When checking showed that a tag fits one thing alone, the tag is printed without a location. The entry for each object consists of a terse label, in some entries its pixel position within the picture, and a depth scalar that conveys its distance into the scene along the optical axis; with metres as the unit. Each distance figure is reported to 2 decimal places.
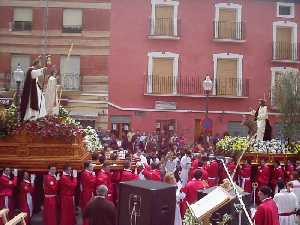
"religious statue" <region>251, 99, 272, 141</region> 19.97
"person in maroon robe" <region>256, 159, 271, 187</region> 17.33
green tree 23.77
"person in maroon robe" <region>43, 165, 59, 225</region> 13.22
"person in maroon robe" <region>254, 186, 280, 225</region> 9.18
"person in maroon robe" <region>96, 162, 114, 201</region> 13.58
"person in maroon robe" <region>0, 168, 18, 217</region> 13.29
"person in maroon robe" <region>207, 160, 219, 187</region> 17.71
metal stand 7.46
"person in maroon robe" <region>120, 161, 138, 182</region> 13.87
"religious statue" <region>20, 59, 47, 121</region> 14.32
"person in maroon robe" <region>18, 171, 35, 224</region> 13.58
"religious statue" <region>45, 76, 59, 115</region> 15.65
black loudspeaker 7.61
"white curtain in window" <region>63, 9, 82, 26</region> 30.47
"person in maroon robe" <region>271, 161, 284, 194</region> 17.67
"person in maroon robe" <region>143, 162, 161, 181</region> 14.22
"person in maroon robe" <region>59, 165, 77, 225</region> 13.41
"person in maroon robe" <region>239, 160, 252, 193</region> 18.08
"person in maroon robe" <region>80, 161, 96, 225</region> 13.60
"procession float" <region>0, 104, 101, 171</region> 13.69
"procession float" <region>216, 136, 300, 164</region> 18.73
